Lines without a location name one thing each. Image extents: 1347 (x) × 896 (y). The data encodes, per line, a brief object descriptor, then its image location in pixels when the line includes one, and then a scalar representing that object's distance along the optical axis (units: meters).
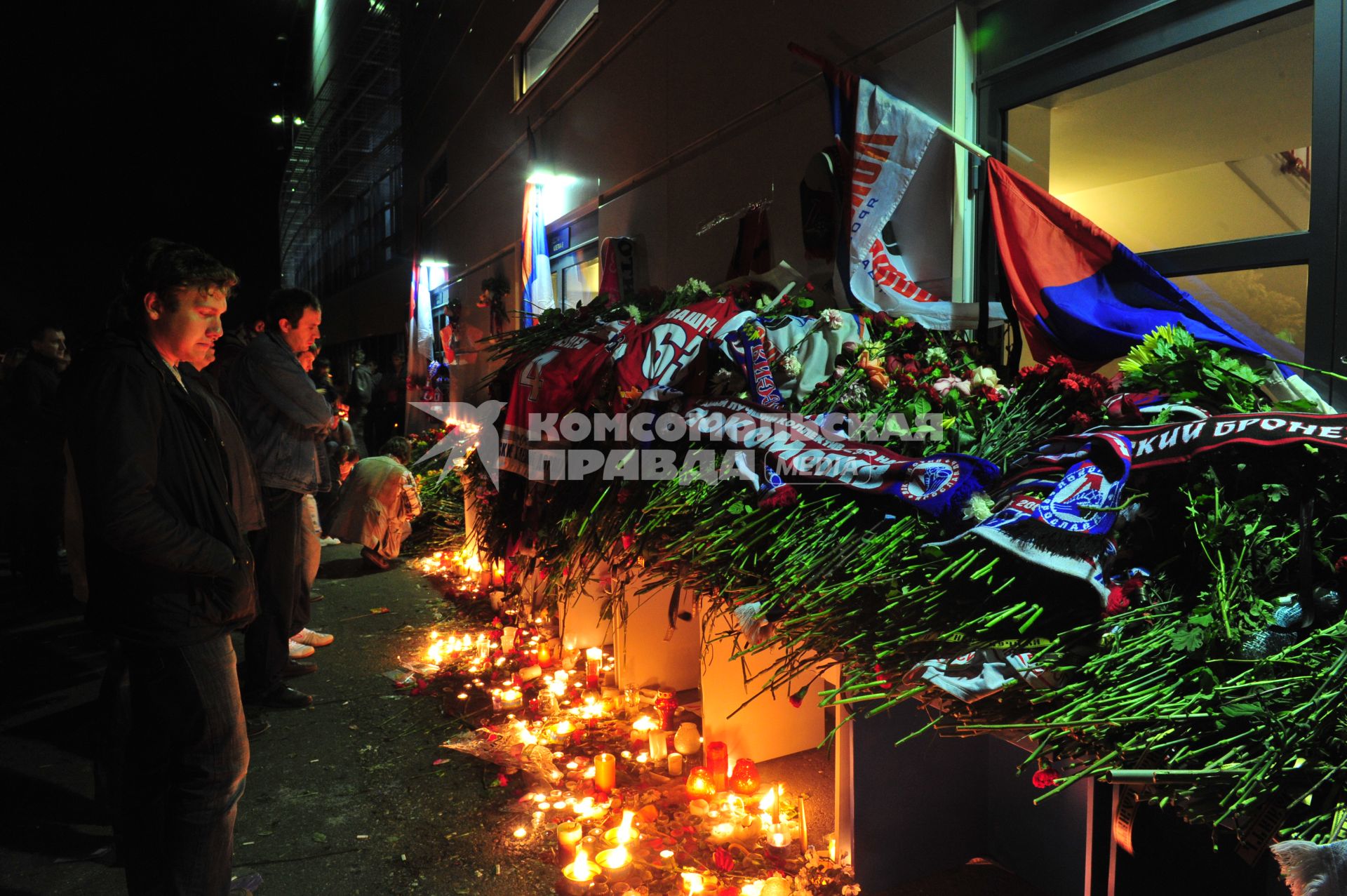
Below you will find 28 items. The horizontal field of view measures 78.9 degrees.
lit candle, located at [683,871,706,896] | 2.88
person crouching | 7.68
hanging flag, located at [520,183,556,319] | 9.55
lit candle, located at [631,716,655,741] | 4.11
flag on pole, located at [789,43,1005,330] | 3.87
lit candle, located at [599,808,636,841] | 3.10
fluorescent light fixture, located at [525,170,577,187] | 9.07
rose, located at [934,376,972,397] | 3.04
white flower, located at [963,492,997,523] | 2.18
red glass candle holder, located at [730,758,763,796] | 3.53
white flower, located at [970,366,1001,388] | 3.03
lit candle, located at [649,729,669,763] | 3.92
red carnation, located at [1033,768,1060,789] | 1.93
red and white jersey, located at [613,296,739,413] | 3.30
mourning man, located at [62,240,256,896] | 2.25
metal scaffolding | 19.75
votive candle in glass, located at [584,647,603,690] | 4.83
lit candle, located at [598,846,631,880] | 2.95
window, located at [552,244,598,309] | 9.04
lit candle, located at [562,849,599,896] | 2.92
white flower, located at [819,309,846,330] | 3.43
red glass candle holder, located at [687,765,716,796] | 3.56
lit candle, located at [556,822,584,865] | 3.10
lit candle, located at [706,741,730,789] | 3.61
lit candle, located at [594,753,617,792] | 3.65
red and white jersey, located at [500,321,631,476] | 3.66
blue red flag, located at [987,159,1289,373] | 2.93
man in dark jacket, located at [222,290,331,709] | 4.39
